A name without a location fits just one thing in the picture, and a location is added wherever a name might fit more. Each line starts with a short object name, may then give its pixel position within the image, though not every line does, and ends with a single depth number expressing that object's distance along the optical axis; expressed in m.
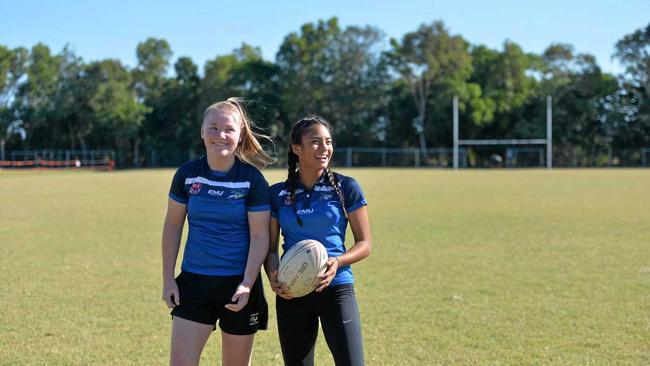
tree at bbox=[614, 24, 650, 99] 62.31
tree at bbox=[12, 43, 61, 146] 71.44
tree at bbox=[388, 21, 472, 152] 64.62
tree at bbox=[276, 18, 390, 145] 67.38
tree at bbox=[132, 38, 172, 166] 77.75
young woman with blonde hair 3.60
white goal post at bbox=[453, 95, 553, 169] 56.06
